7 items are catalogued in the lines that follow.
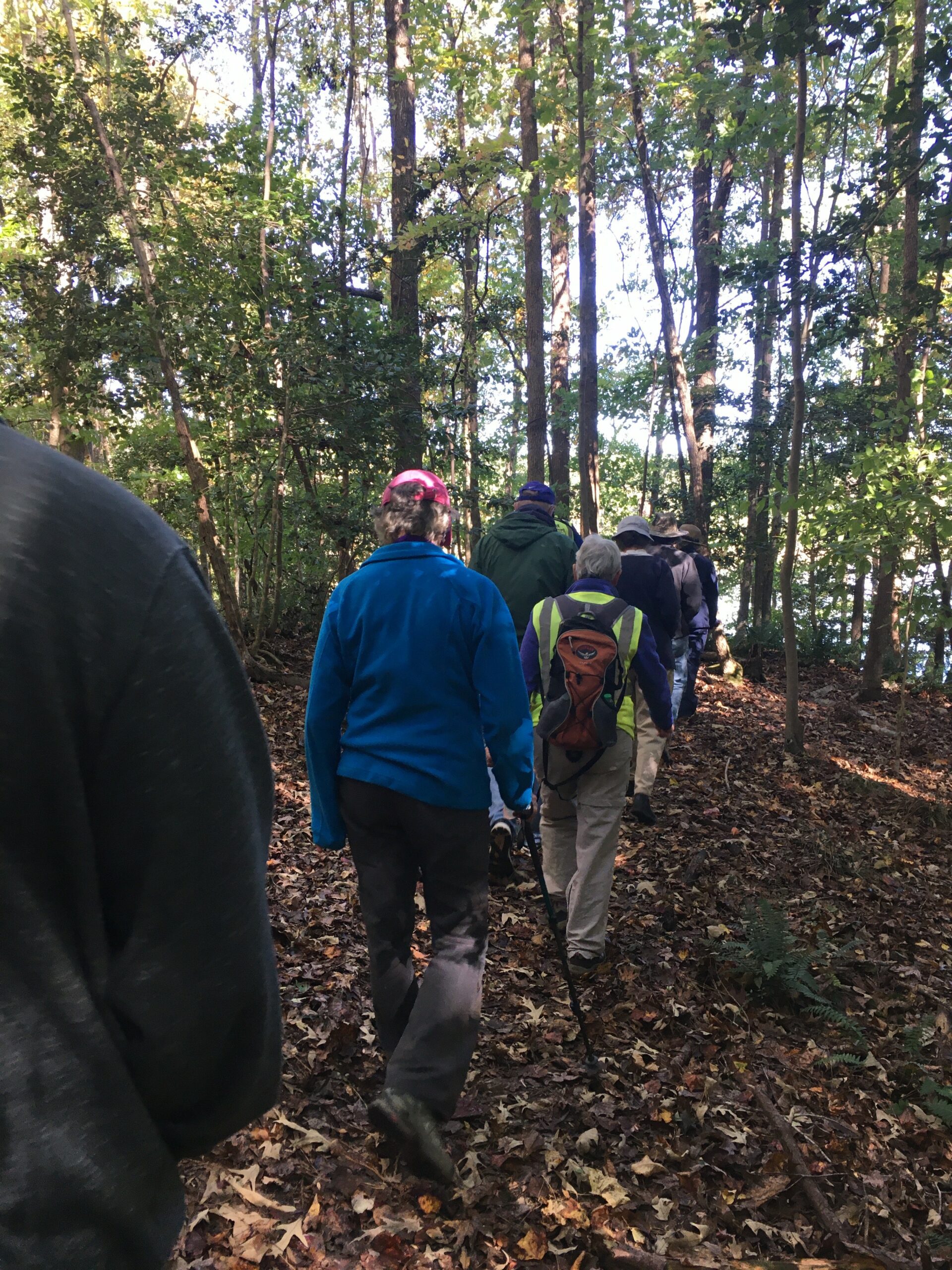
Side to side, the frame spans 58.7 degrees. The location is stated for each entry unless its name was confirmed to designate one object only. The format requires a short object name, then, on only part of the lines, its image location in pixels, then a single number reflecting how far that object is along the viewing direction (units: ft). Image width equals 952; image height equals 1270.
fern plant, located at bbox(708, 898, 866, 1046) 15.53
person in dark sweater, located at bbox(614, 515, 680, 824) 24.38
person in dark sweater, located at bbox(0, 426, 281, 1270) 2.72
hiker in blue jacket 10.43
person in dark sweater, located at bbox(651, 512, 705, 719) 29.91
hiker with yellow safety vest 15.61
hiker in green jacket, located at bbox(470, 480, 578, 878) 20.72
